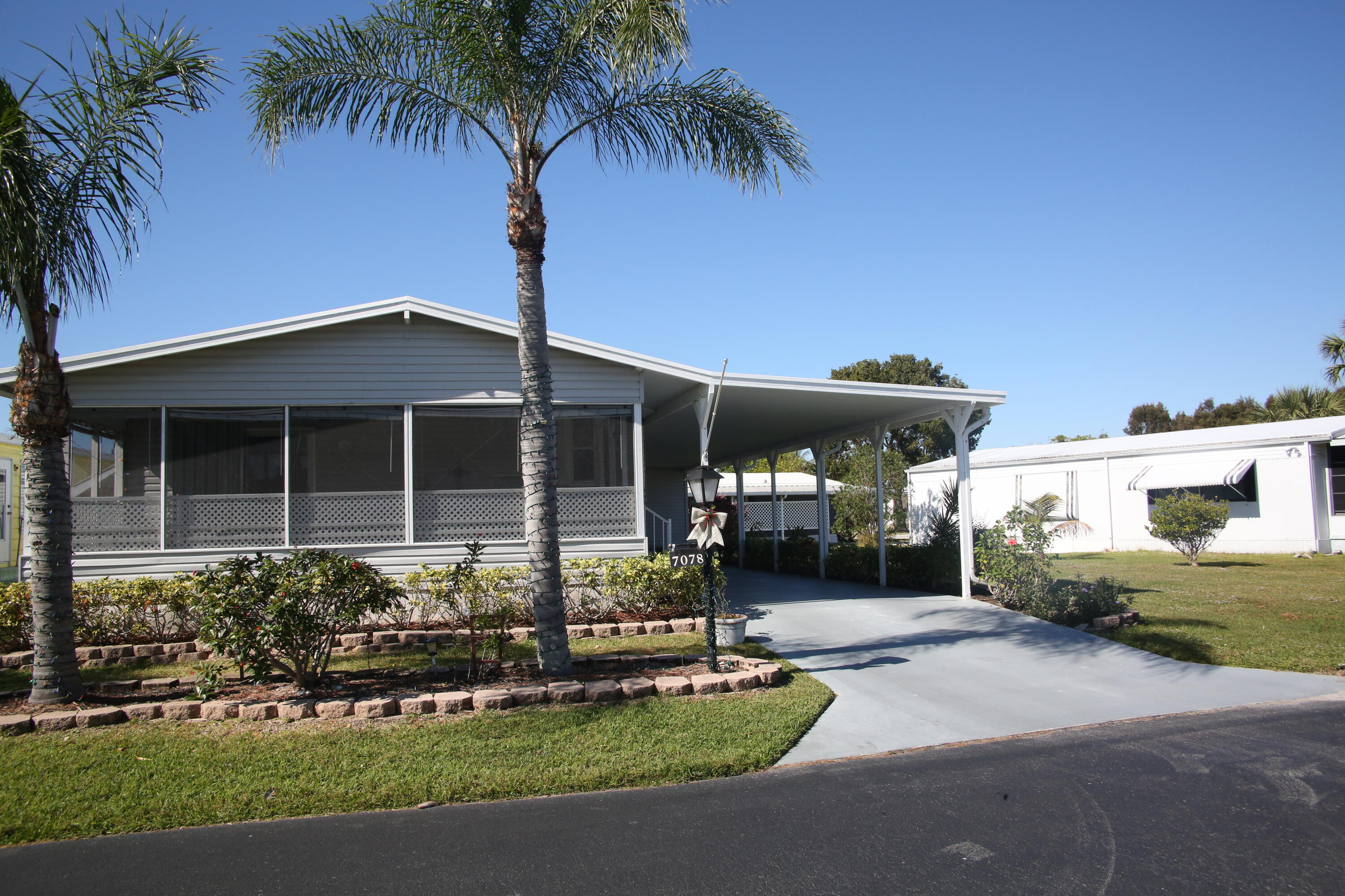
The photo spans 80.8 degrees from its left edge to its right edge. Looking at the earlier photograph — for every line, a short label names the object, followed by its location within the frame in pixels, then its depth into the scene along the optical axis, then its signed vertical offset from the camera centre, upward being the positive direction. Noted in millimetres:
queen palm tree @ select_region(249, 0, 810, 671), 7137 +4005
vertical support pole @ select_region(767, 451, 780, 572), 18844 -1090
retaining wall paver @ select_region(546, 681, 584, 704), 6531 -1619
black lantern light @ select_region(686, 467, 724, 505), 7711 +102
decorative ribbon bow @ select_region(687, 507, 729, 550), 7562 -327
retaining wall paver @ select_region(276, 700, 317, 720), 6180 -1616
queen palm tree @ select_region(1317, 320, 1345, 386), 18984 +3079
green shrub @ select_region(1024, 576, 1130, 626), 10055 -1520
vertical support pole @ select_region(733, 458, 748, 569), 20656 -822
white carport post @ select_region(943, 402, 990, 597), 12211 +135
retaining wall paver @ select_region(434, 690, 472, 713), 6293 -1617
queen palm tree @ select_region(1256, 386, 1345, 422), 28156 +2734
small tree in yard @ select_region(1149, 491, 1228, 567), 16812 -826
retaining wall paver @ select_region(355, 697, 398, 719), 6168 -1615
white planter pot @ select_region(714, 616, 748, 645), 8484 -1455
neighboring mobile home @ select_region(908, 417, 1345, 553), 18531 +69
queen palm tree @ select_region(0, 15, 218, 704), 6453 +2041
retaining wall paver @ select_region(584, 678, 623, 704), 6578 -1635
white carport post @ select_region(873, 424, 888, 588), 14531 -258
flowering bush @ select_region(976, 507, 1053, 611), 11039 -1072
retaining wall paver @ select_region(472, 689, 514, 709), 6363 -1621
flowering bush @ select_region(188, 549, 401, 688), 6414 -842
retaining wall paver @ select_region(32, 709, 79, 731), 5988 -1606
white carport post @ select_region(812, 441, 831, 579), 16672 -249
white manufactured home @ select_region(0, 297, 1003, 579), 10742 +1153
